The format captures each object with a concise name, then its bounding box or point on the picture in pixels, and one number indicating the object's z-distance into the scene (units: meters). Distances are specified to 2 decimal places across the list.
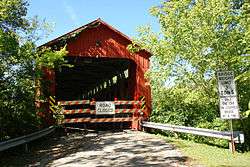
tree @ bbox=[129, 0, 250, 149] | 8.07
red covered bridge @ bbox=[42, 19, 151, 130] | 10.73
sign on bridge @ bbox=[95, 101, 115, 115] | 10.37
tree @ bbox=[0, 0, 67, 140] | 7.60
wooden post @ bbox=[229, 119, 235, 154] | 6.31
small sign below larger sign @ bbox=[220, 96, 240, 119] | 6.25
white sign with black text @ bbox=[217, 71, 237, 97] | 6.32
